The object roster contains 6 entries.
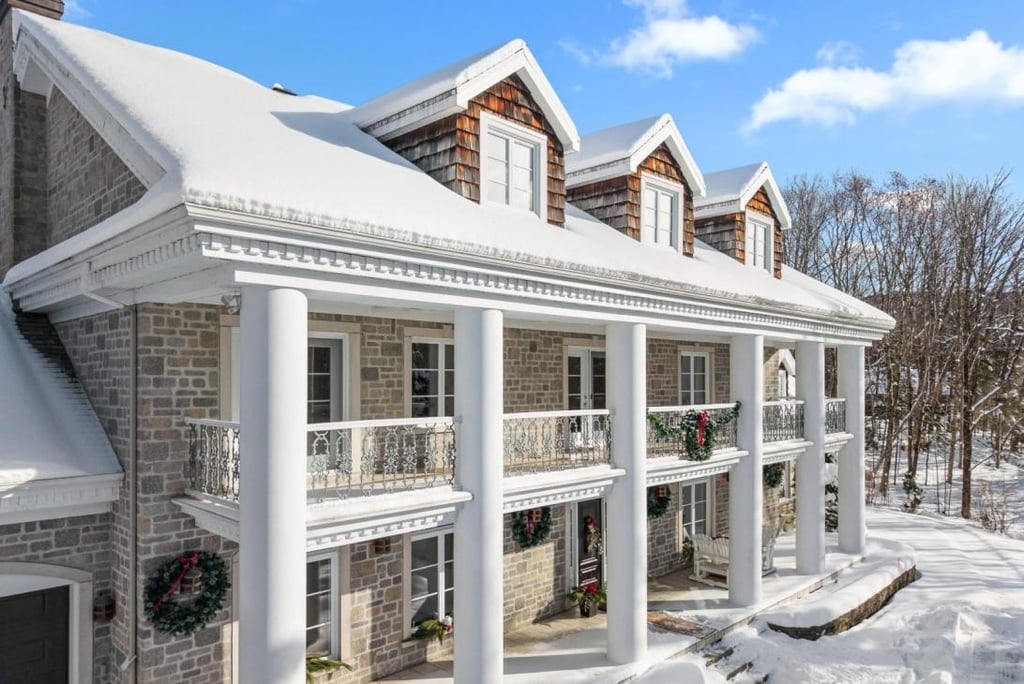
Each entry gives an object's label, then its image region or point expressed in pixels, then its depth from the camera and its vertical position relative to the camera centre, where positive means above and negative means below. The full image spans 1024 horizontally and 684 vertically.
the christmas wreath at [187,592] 7.48 -2.55
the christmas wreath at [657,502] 14.52 -2.90
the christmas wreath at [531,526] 11.62 -2.76
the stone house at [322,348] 6.36 +0.20
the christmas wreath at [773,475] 17.97 -2.89
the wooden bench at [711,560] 14.10 -4.08
